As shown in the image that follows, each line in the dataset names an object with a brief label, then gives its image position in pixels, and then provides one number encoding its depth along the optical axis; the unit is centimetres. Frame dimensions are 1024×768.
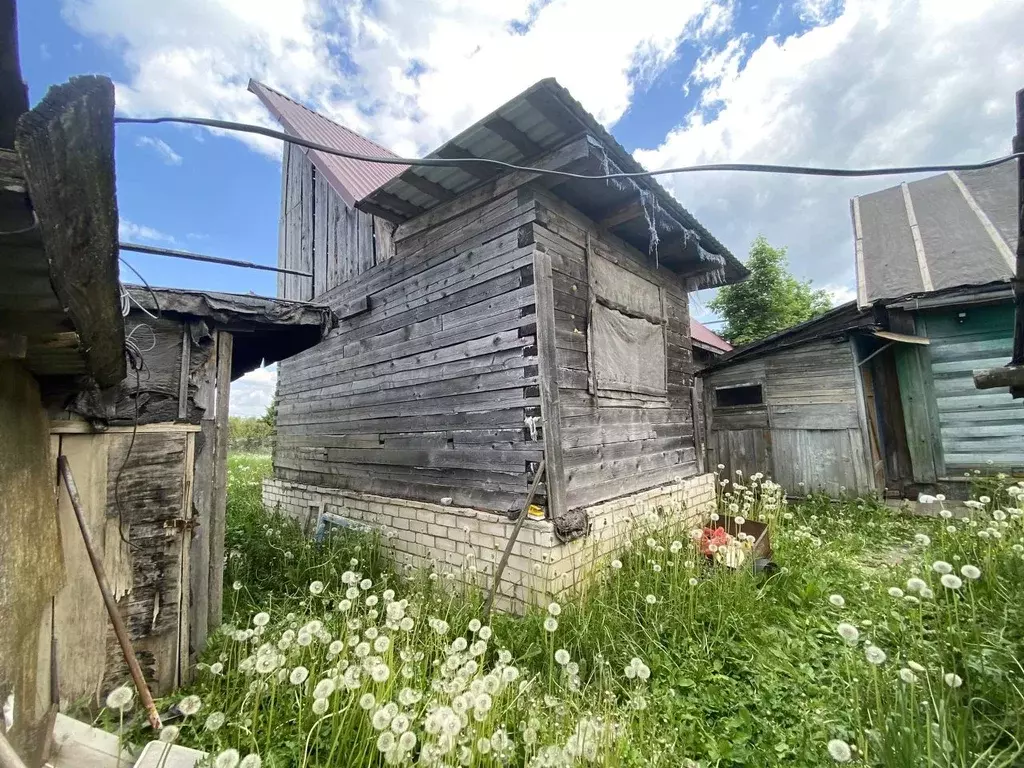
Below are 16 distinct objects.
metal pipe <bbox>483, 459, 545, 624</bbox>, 375
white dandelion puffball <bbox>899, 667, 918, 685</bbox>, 176
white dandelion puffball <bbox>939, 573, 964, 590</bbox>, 219
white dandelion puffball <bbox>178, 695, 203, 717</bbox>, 170
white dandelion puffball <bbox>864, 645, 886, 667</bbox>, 183
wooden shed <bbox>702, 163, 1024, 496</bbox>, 684
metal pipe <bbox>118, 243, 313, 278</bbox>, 272
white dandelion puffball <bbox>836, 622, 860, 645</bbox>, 189
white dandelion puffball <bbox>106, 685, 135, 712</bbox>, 160
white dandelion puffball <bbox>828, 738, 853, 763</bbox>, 157
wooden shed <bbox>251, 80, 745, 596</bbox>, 420
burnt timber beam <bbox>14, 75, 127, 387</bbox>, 79
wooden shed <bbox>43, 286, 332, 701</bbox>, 265
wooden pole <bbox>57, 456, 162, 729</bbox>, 238
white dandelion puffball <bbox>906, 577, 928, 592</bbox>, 221
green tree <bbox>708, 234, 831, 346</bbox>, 1719
